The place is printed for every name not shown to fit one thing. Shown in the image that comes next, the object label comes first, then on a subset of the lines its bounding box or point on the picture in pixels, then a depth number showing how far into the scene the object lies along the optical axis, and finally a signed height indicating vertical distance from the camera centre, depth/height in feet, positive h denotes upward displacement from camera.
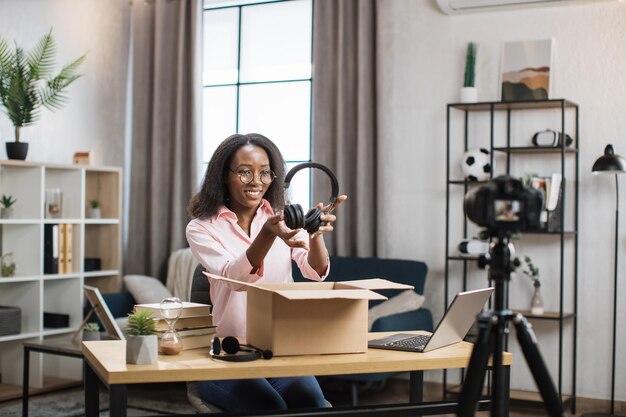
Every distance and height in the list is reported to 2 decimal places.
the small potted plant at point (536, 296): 14.99 -1.78
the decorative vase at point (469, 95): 15.64 +1.87
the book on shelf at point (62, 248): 16.57 -1.16
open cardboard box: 6.84 -1.05
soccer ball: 15.40 +0.56
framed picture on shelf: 15.39 +2.34
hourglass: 6.98 -1.17
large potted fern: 15.75 +2.08
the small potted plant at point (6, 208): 15.70 -0.36
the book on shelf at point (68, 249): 16.67 -1.18
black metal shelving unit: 14.70 +0.51
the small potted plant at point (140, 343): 6.54 -1.19
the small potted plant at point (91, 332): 12.94 -2.22
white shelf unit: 16.06 -1.19
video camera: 5.99 -0.07
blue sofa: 14.58 -1.53
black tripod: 5.91 -1.06
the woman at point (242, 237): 7.79 -0.47
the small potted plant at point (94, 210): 17.52 -0.42
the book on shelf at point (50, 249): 16.37 -1.16
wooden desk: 6.35 -1.38
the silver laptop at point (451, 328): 7.25 -1.20
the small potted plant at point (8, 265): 15.74 -1.45
